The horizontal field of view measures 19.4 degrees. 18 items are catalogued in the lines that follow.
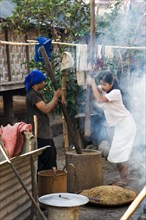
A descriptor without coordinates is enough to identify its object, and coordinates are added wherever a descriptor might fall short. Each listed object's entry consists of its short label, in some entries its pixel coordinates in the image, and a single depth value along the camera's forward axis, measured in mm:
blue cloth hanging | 7234
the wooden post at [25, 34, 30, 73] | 13023
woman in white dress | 7594
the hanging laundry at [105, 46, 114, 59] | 7707
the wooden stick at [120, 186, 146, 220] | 3088
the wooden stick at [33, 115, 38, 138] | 6356
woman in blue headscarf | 6953
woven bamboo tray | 6703
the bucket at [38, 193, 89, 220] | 5289
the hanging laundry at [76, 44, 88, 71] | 7582
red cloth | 5320
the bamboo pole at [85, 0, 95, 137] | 7554
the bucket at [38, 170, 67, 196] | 6375
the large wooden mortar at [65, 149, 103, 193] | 7223
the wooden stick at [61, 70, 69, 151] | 7898
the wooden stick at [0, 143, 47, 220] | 4574
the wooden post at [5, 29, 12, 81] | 12141
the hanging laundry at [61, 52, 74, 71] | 7565
